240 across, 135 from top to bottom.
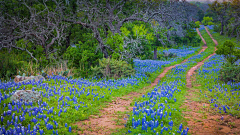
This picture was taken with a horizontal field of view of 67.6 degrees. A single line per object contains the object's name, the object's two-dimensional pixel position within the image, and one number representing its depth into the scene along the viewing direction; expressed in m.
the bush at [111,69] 13.24
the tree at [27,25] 14.45
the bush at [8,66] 11.12
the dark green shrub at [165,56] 28.71
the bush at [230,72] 11.68
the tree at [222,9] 54.65
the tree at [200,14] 98.29
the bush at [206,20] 89.24
